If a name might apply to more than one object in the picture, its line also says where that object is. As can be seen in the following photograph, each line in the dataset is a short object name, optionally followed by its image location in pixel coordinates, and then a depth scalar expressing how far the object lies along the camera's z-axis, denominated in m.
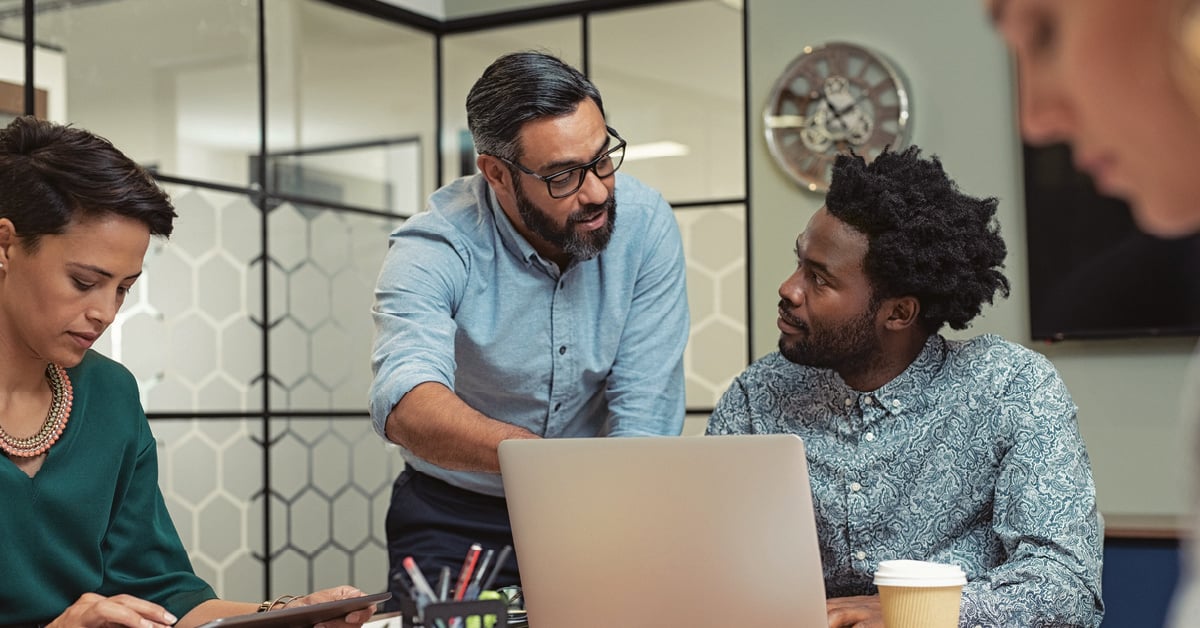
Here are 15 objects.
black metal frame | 3.86
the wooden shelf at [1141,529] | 2.91
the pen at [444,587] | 1.05
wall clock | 4.05
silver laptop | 1.26
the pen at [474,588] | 1.07
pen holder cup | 1.02
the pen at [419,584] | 1.04
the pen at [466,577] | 1.07
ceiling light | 4.48
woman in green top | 1.63
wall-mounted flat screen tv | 3.58
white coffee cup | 1.27
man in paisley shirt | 1.74
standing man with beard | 1.97
